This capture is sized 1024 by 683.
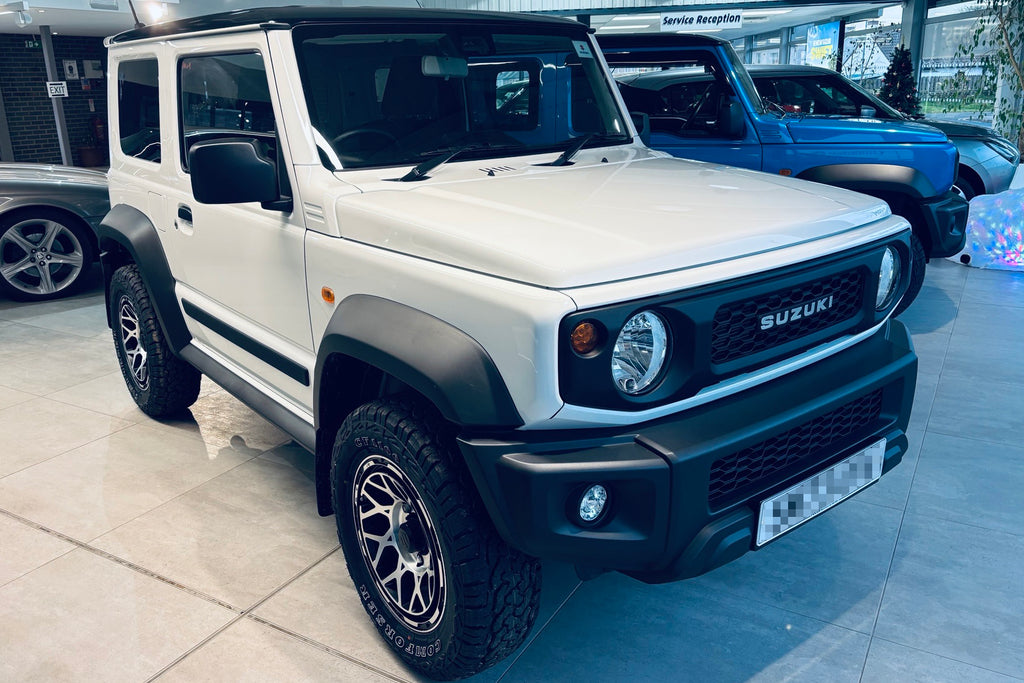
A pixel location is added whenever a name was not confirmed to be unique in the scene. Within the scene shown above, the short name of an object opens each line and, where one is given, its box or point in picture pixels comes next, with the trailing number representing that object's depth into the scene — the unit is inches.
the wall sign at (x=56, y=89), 438.6
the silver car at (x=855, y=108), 250.5
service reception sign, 626.5
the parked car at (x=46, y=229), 232.5
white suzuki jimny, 65.1
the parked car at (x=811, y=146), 196.1
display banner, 699.1
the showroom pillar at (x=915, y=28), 569.0
